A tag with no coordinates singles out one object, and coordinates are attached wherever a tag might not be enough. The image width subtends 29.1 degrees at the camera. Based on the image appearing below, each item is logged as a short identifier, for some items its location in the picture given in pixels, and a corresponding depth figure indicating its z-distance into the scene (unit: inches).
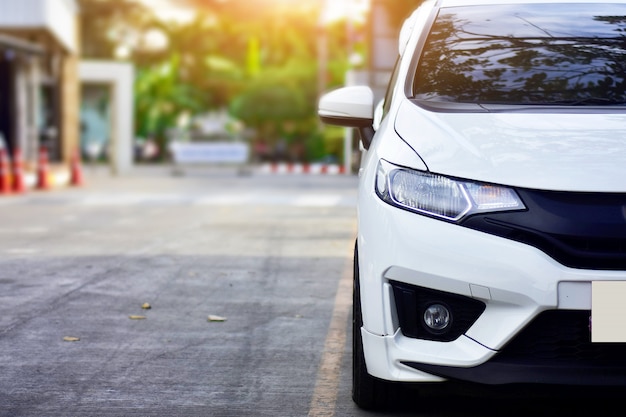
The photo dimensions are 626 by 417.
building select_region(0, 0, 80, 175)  1032.2
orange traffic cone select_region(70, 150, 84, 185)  1021.2
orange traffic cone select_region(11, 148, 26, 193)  828.4
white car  153.3
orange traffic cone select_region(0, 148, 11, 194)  813.2
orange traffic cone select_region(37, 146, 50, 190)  905.5
